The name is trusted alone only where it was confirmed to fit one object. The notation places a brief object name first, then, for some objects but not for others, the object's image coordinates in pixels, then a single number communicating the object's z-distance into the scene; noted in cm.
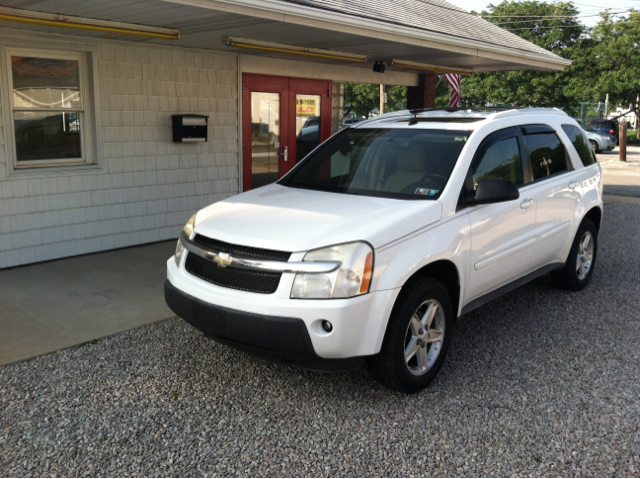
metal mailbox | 811
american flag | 1555
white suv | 359
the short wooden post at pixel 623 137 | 2225
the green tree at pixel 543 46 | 3906
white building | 633
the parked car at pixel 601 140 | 2762
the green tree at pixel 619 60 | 3644
